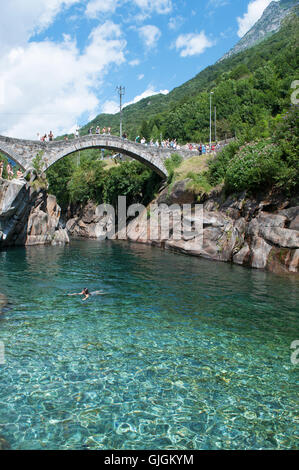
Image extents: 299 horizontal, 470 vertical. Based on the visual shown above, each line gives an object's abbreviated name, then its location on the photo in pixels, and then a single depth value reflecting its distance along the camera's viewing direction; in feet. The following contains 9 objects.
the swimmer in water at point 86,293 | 42.39
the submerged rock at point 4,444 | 16.20
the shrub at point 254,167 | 69.05
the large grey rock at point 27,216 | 80.74
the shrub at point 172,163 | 123.65
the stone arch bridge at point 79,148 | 97.19
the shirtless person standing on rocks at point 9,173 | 90.86
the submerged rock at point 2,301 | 36.81
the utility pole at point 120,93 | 163.61
